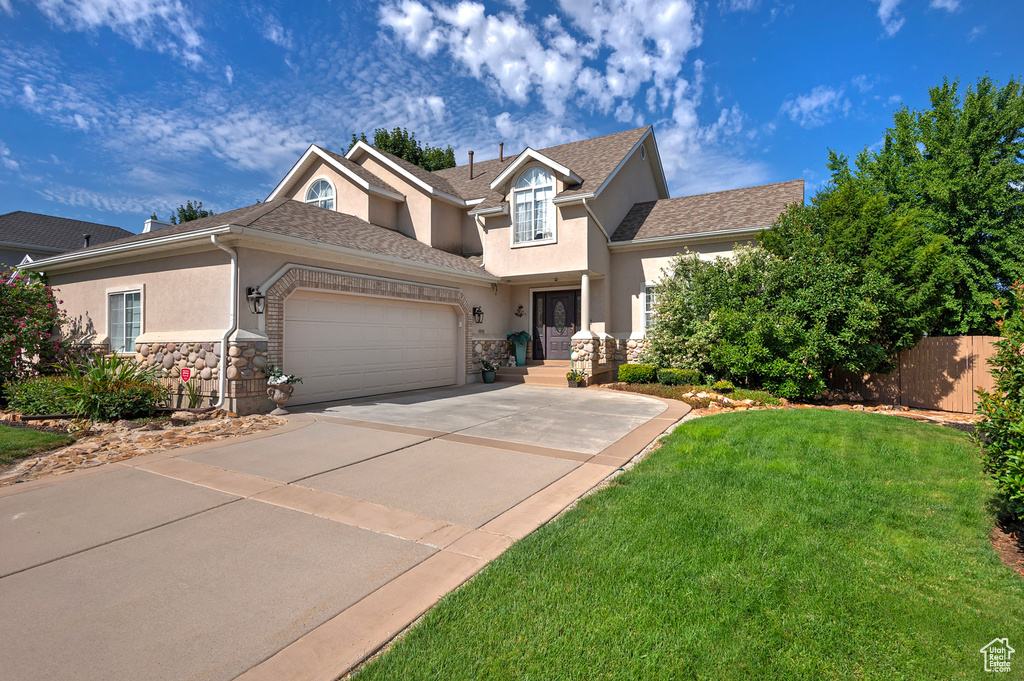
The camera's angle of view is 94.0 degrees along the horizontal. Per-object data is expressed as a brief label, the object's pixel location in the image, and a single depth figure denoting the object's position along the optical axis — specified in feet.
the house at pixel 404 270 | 31.96
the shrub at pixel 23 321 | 35.96
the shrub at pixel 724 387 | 38.11
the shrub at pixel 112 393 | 27.92
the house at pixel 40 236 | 71.82
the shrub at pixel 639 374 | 44.73
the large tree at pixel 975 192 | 44.29
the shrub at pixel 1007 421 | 11.66
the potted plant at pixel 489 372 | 50.37
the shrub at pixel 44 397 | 29.09
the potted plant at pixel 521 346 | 54.95
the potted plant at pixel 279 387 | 30.94
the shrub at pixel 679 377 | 42.27
